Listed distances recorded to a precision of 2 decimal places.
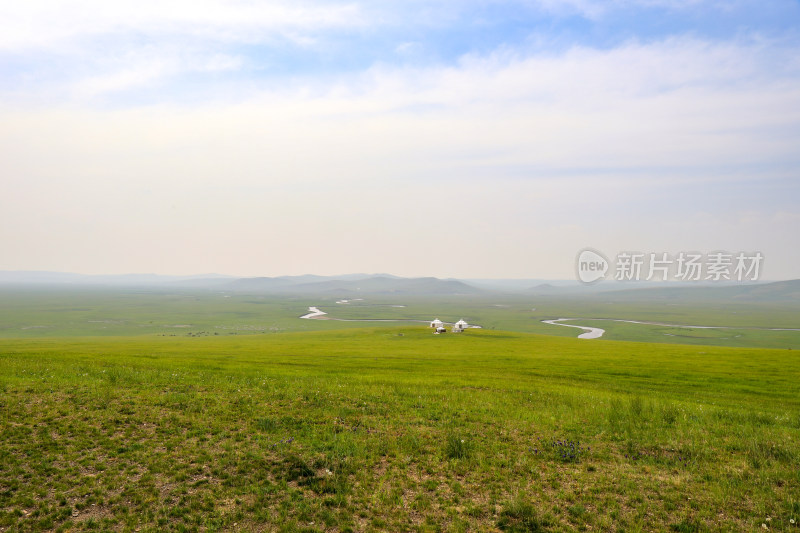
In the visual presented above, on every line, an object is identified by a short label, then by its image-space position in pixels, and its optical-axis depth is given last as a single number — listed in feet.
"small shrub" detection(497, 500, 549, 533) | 34.55
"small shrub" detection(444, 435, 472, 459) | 48.03
